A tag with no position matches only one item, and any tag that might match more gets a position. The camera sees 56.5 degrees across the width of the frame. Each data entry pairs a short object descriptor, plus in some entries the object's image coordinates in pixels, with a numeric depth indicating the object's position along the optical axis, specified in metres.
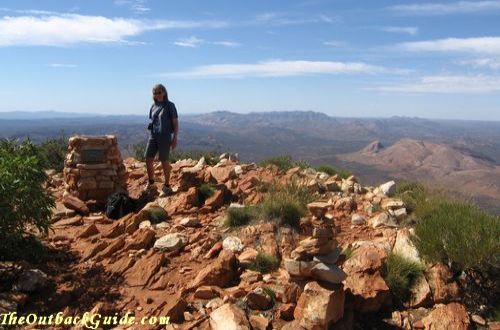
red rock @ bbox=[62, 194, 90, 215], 9.50
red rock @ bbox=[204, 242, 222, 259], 6.70
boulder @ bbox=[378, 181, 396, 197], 9.75
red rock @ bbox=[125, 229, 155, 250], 7.11
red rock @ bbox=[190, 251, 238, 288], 5.95
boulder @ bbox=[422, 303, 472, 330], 5.16
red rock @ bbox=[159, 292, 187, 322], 5.25
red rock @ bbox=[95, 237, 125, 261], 7.05
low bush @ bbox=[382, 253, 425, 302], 5.70
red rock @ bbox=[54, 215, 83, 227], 8.76
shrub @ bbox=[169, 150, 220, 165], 13.20
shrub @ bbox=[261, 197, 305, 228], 7.53
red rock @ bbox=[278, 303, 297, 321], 5.31
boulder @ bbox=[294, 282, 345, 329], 4.97
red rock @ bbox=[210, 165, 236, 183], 10.47
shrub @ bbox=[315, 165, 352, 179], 12.46
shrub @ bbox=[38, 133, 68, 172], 14.96
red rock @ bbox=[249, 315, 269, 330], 5.08
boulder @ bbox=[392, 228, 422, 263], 6.17
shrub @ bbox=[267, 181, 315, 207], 8.19
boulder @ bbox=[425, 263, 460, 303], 5.57
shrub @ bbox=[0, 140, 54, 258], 6.18
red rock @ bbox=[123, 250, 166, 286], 6.20
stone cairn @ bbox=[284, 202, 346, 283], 5.36
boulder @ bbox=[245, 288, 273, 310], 5.46
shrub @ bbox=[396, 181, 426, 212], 8.33
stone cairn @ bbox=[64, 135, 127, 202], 10.15
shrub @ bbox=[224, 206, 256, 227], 7.69
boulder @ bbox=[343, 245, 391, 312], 5.53
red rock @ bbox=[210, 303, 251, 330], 4.97
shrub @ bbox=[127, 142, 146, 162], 16.44
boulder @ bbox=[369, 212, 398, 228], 7.65
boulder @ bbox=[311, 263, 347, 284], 5.32
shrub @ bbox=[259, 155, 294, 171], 12.10
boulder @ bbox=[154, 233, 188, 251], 6.91
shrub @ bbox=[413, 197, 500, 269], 5.70
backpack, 9.16
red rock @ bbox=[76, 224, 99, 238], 8.08
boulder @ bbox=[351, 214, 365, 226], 7.98
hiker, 9.62
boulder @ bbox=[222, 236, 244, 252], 6.82
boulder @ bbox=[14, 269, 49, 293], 6.02
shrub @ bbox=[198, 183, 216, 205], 9.26
